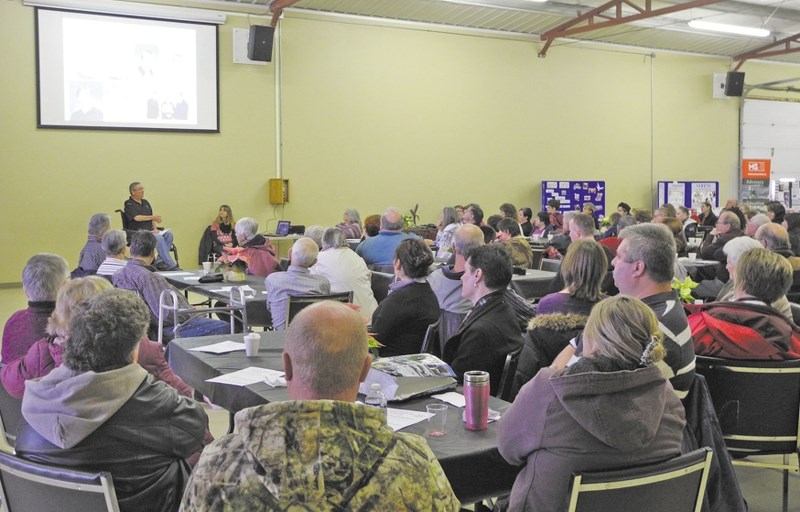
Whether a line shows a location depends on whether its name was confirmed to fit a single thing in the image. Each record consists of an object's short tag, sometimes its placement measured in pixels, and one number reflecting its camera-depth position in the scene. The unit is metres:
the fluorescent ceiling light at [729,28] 13.18
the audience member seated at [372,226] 9.28
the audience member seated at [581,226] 7.23
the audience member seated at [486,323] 3.35
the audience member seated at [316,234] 7.58
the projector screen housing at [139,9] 11.23
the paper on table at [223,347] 3.69
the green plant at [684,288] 4.85
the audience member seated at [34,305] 3.42
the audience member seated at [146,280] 5.55
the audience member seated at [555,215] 13.36
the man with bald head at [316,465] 1.30
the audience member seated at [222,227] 12.23
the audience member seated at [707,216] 14.10
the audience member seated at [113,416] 2.17
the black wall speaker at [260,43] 12.15
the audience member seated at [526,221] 12.94
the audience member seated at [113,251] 5.97
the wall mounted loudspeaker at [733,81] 17.12
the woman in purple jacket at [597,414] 2.02
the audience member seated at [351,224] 11.29
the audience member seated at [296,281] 5.36
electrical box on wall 12.79
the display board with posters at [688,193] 16.67
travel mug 2.51
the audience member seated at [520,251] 6.28
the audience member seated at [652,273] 2.94
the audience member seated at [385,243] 8.12
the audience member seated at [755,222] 8.81
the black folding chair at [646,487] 1.91
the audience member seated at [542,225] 12.25
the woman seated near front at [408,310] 4.18
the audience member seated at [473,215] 9.29
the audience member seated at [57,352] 2.92
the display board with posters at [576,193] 15.45
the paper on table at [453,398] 2.79
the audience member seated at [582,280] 3.66
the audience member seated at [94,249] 7.21
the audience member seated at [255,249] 7.17
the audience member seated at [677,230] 8.28
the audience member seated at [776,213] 10.64
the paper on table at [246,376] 3.12
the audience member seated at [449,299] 5.11
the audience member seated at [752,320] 3.27
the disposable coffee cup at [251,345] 3.56
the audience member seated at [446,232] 8.80
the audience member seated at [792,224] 10.33
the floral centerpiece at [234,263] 6.76
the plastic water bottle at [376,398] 2.64
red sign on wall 17.88
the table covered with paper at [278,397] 2.35
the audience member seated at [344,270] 6.12
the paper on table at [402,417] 2.54
